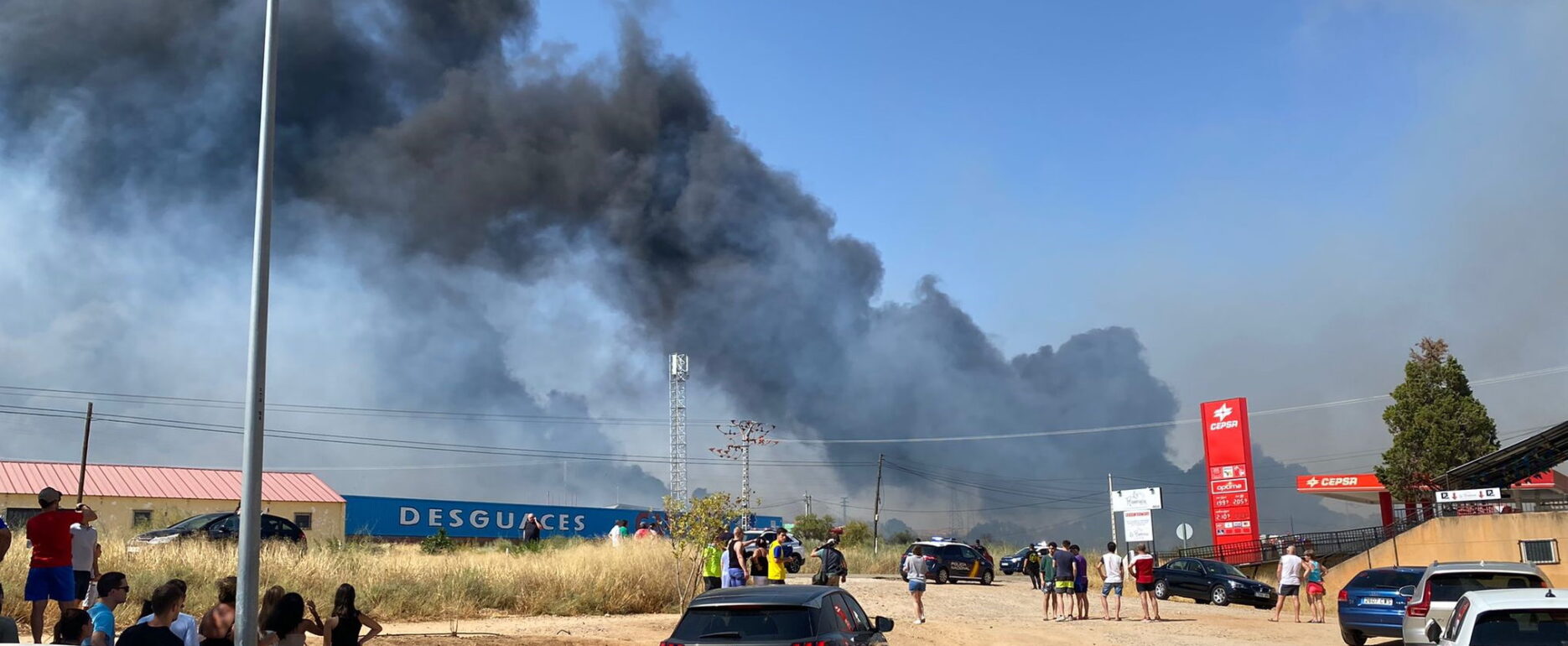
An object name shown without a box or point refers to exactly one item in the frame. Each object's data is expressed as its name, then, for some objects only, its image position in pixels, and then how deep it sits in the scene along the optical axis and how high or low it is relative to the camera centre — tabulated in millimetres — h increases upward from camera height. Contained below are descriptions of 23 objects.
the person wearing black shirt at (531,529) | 32344 +299
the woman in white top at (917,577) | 22016 -885
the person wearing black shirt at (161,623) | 7188 -457
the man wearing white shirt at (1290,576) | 25172 -1210
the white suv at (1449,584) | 14781 -908
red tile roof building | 45500 +2325
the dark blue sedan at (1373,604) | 18891 -1417
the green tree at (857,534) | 69688 -168
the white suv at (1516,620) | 9172 -840
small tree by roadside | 22453 +207
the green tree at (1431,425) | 45719 +3490
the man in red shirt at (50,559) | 11406 -51
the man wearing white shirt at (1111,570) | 25016 -980
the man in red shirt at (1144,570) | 23984 -961
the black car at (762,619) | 9625 -705
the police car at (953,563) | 36594 -1079
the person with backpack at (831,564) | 21969 -595
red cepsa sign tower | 44500 +1733
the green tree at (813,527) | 79062 +365
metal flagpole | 8289 +1170
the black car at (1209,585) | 31453 -1728
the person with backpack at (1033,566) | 36000 -1286
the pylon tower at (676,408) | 63000 +7163
